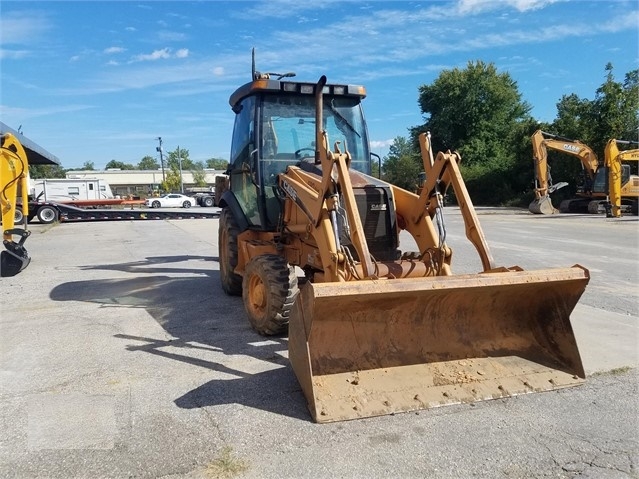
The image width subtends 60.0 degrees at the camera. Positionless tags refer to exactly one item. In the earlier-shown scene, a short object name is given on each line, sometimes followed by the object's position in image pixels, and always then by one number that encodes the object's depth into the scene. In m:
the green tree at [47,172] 91.10
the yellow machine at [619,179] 23.27
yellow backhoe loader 3.99
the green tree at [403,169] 43.91
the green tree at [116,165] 140.00
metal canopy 21.45
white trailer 33.22
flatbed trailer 26.75
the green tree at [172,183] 80.06
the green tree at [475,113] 47.31
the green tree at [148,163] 137.12
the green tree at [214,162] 144.12
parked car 46.84
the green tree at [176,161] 100.12
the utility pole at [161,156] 80.06
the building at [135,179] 93.50
